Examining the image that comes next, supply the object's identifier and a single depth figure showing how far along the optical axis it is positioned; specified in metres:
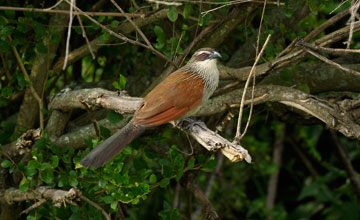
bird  5.84
